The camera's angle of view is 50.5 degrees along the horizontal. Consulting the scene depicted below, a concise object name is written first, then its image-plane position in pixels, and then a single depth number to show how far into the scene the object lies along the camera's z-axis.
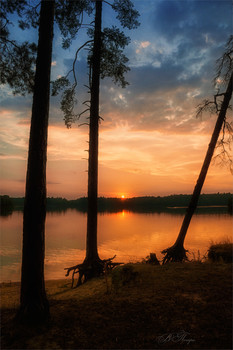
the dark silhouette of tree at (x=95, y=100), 10.30
